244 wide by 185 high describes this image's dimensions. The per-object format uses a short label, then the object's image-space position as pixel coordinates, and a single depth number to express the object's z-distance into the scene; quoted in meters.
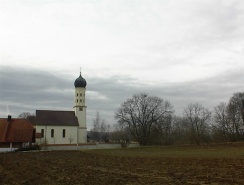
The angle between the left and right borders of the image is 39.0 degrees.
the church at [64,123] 84.06
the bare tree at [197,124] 91.75
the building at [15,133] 66.88
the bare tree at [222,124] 83.81
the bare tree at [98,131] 141.05
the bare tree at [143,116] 83.44
